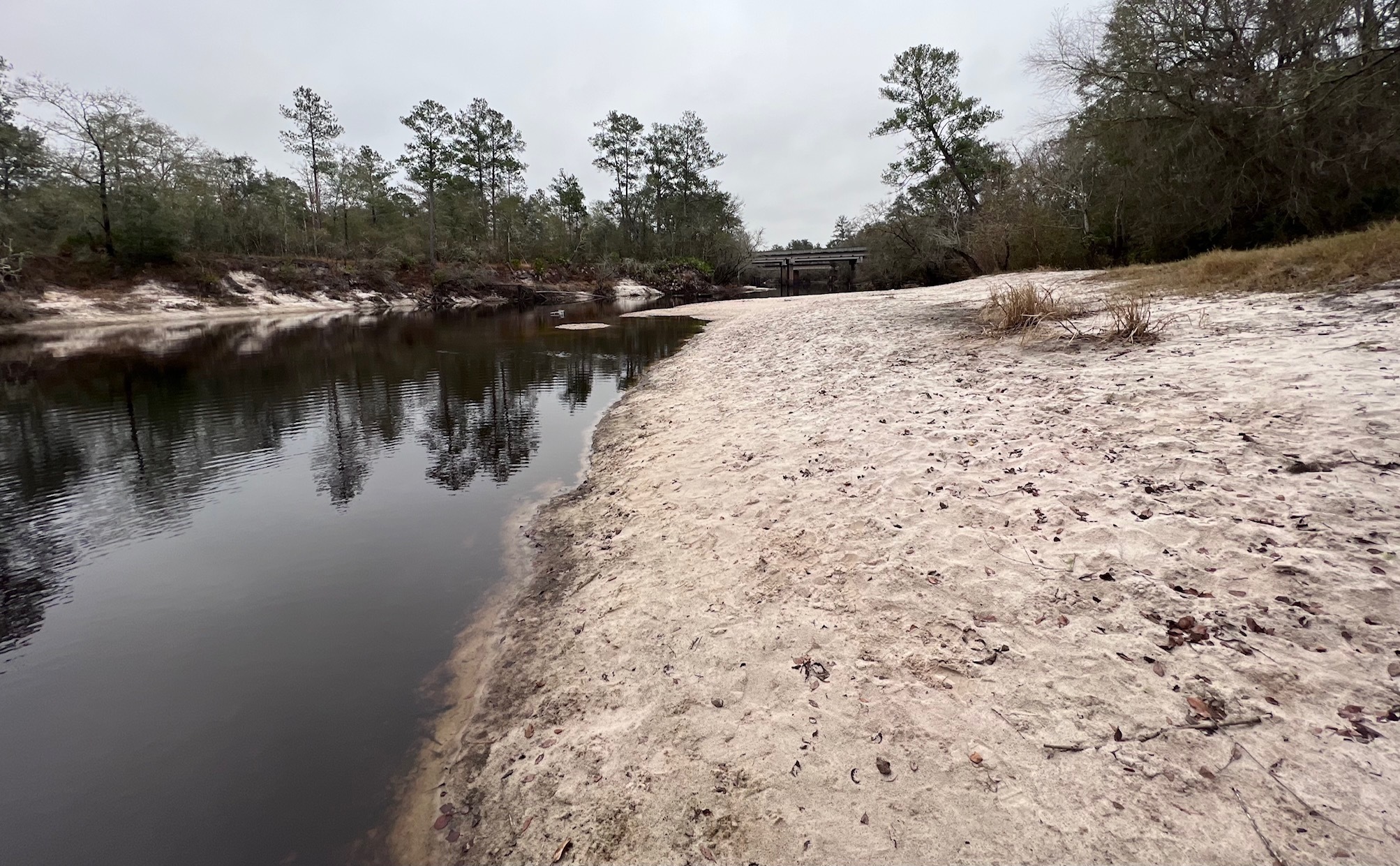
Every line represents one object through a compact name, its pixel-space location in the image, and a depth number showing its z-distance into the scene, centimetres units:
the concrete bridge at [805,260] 6444
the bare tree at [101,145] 3384
